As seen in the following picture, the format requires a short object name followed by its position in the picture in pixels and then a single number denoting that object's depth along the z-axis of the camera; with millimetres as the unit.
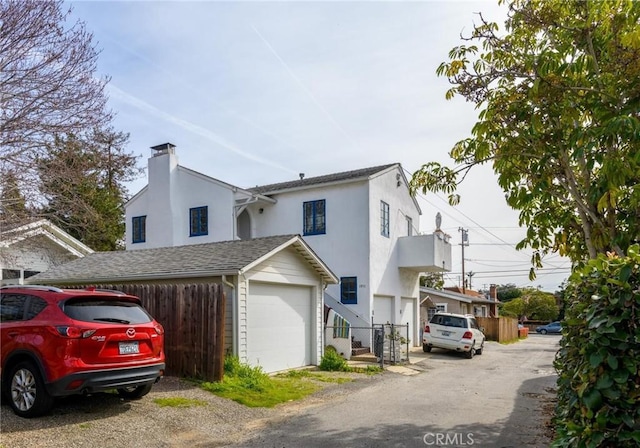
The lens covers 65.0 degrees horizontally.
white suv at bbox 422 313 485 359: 19953
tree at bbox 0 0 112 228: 8812
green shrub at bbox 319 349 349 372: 14497
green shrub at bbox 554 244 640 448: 3869
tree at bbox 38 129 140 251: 9500
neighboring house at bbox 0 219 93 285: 10500
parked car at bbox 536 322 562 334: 47906
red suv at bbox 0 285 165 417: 7117
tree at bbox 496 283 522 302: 72500
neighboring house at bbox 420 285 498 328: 30459
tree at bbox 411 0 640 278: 6074
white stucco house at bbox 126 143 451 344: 19906
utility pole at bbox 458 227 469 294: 49288
